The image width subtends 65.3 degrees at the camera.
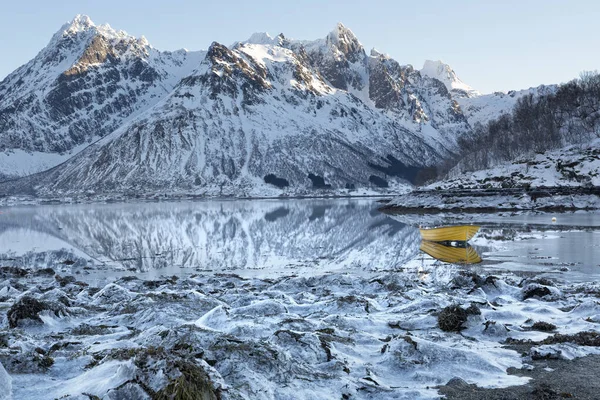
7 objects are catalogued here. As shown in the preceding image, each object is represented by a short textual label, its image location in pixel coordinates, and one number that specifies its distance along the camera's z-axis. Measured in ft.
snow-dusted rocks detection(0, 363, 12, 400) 24.70
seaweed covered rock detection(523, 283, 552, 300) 55.21
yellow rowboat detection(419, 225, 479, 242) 124.47
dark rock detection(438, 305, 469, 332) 41.60
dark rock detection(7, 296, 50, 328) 46.37
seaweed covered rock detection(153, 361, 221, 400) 21.88
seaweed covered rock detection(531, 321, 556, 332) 41.39
